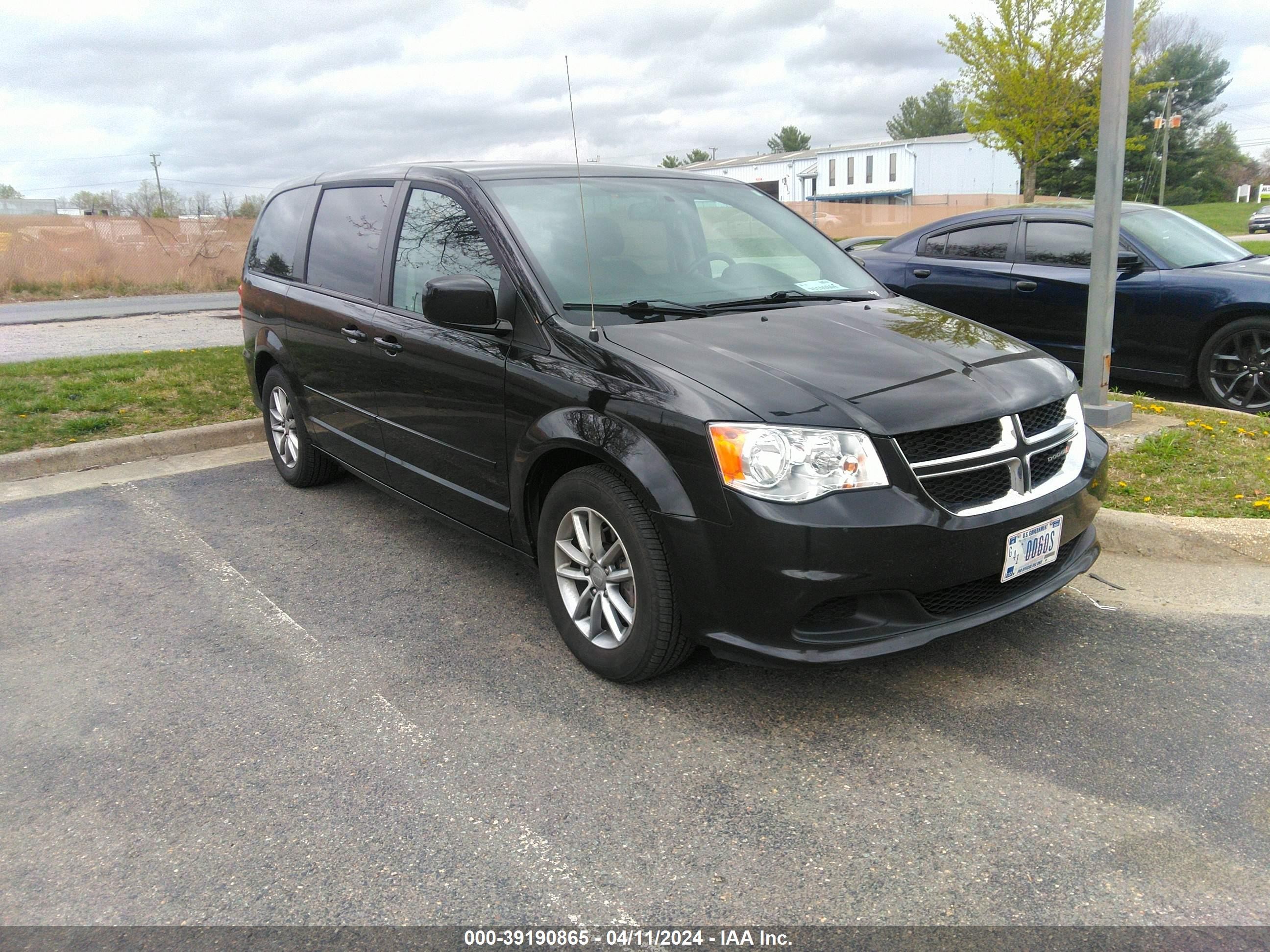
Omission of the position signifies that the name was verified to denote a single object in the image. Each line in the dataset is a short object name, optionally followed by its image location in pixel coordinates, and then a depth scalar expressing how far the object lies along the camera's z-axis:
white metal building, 65.75
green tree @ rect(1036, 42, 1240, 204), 60.88
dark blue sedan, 6.71
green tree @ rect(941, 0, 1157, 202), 22.47
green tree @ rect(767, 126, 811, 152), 116.94
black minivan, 2.90
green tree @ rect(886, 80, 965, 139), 99.44
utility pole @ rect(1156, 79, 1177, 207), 42.24
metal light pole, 5.48
